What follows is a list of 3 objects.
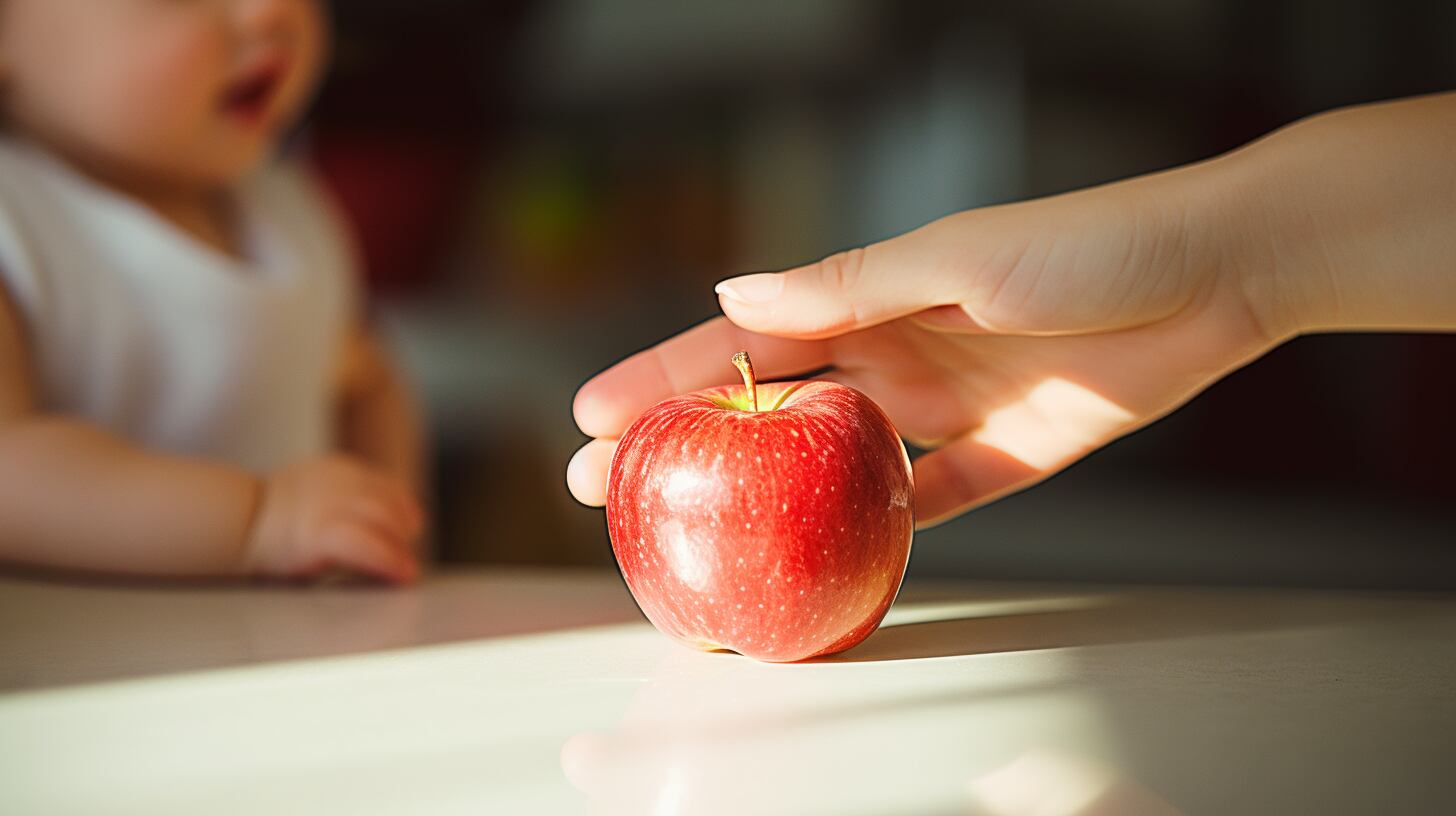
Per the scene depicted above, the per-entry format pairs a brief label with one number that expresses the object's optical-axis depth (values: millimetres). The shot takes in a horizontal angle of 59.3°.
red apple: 624
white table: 452
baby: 1003
